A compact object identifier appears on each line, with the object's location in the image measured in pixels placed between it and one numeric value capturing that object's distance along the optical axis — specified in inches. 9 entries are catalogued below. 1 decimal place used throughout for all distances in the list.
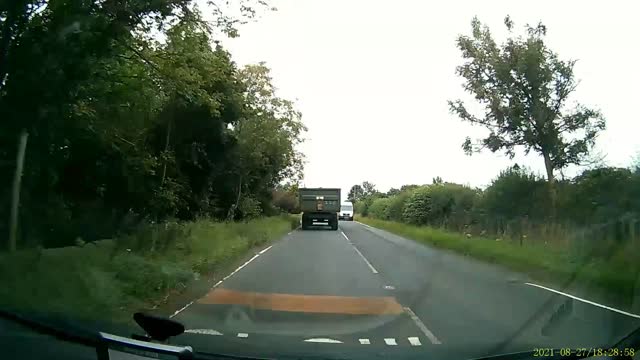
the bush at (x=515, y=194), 1342.3
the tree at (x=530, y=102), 1330.0
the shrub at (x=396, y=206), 2297.7
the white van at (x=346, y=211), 3180.1
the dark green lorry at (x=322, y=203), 1903.3
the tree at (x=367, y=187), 6526.6
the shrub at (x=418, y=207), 1925.2
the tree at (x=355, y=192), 6643.7
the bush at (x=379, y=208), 2807.6
